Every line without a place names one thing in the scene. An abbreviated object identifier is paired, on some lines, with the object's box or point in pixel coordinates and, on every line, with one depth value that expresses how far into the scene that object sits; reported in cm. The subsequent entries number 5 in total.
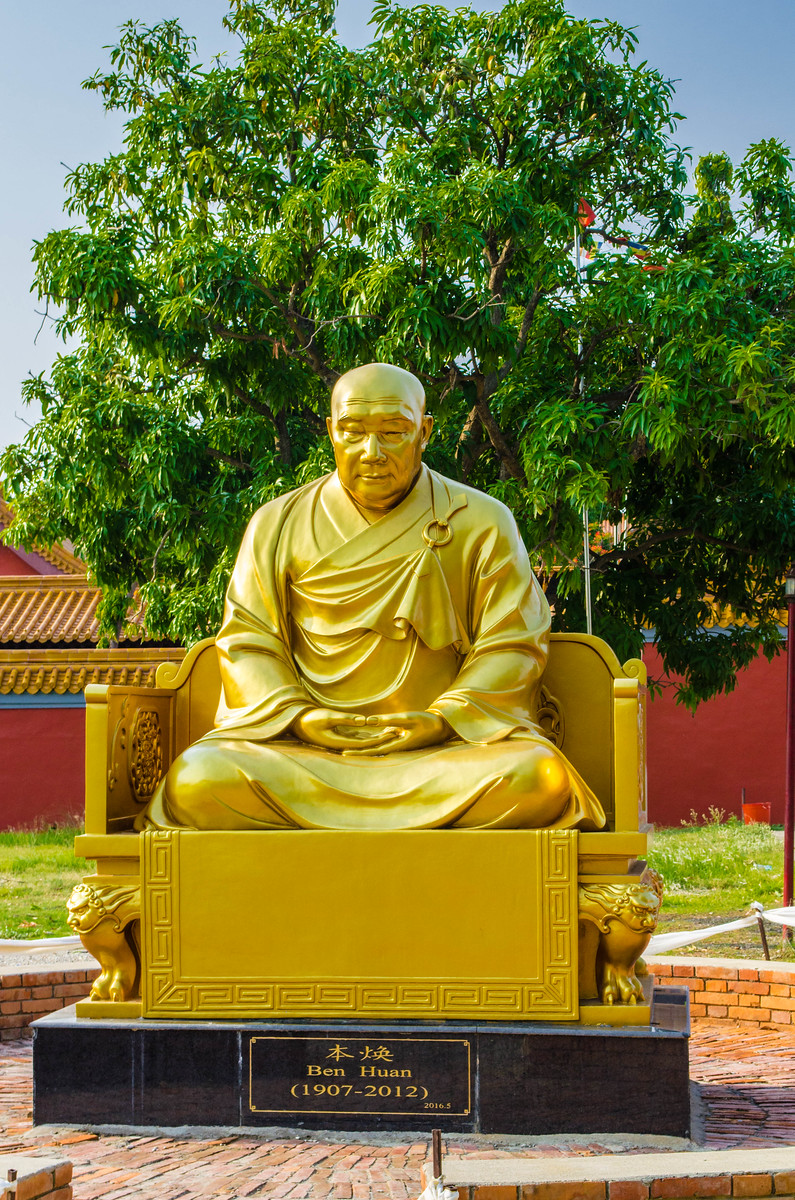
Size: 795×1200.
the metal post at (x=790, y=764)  749
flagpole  596
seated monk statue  374
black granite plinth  352
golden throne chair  364
